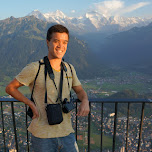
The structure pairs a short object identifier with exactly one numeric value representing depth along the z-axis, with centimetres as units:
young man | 171
